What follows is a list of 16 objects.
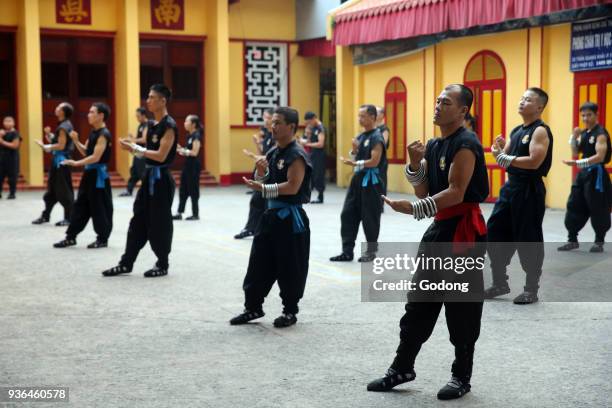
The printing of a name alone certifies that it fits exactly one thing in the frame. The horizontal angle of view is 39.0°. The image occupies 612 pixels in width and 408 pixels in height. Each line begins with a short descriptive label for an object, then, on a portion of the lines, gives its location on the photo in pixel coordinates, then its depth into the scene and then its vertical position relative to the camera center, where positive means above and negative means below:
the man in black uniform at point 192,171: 14.41 -0.71
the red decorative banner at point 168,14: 21.81 +2.92
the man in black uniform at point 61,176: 12.47 -0.68
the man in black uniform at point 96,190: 10.65 -0.75
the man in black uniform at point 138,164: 18.03 -0.75
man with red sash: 4.89 -0.58
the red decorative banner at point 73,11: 20.72 +2.86
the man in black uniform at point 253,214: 11.22 -1.17
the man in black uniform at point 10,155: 18.06 -0.50
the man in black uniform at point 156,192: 8.73 -0.63
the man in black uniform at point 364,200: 9.97 -0.84
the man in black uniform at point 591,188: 10.61 -0.79
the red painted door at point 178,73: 22.11 +1.45
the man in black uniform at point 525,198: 7.40 -0.64
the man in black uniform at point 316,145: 18.19 -0.36
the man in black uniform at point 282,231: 6.60 -0.78
